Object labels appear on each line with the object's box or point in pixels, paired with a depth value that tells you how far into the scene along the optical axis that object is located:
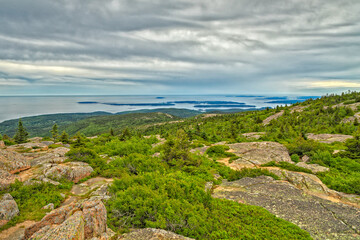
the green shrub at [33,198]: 7.70
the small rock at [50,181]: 10.37
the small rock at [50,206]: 8.42
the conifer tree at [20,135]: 25.51
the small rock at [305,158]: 15.93
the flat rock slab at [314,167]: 12.97
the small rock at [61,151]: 14.94
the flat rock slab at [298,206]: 6.54
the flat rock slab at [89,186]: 10.48
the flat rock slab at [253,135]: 27.50
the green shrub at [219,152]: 17.90
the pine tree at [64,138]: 24.72
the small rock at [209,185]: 10.31
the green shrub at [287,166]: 12.45
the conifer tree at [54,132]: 36.41
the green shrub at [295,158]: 15.84
